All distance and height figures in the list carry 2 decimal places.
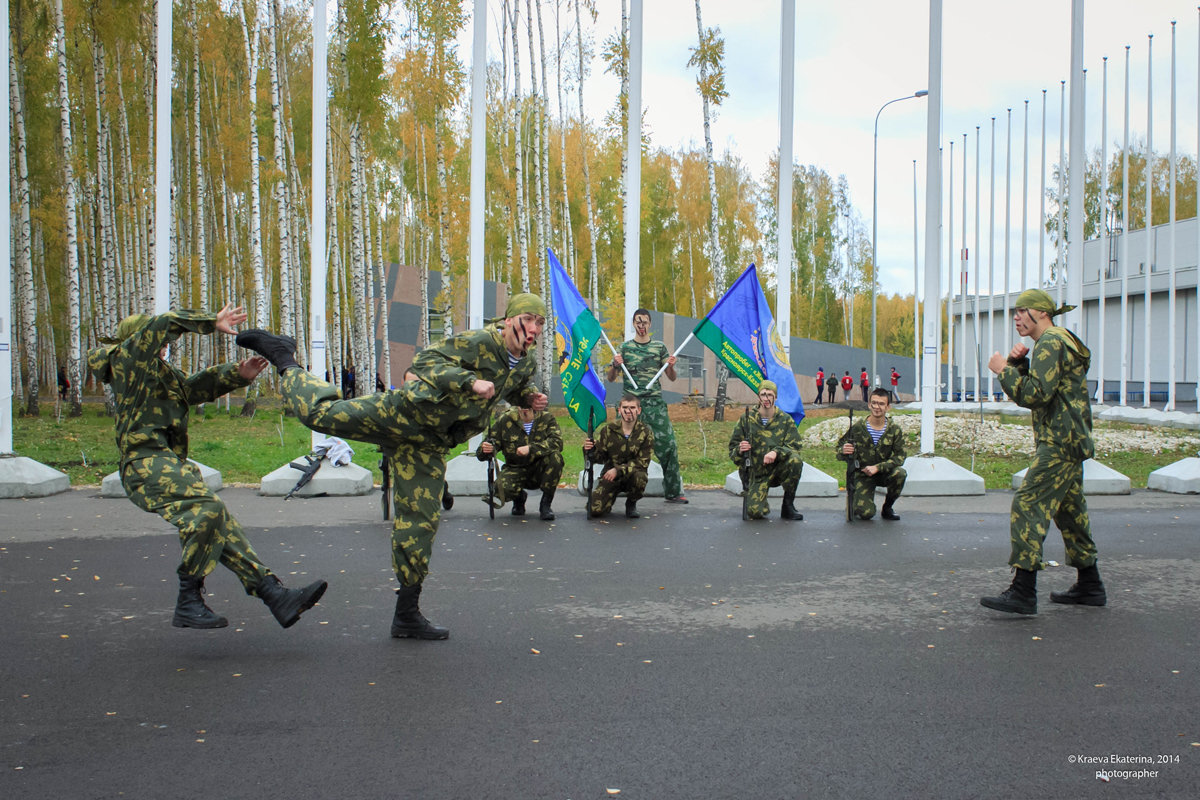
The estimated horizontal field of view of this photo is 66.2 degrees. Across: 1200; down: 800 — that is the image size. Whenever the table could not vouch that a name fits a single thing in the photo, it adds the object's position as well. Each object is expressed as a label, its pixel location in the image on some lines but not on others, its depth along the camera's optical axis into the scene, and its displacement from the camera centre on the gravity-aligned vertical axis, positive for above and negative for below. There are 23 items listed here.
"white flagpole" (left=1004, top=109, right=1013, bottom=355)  30.45 +6.20
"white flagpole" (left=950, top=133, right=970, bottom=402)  21.24 +2.87
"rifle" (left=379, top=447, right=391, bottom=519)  9.77 -1.18
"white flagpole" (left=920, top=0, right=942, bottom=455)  12.74 +2.33
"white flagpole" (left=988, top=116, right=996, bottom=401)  31.56 +5.01
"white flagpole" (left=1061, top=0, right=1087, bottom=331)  12.79 +3.02
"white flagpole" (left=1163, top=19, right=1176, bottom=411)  23.50 +1.75
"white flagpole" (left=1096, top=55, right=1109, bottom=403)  25.48 +6.74
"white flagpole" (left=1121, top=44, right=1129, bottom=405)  25.44 +2.95
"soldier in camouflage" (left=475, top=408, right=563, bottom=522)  10.32 -0.85
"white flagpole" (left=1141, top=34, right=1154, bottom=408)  23.66 +6.13
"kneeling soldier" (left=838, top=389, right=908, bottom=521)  10.29 -0.91
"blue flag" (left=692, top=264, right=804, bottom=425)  11.78 +0.60
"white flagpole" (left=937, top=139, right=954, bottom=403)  33.44 +5.17
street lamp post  37.94 +7.70
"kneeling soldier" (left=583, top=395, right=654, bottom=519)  10.29 -0.88
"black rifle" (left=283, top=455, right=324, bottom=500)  11.77 -1.15
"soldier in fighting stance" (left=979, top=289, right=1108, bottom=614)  6.03 -0.49
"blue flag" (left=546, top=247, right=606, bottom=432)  11.48 +0.36
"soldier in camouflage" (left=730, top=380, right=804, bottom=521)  10.31 -0.83
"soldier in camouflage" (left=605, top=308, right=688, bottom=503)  11.43 -0.13
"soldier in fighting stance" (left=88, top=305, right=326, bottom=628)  5.38 -0.44
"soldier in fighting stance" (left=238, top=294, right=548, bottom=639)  5.29 -0.18
